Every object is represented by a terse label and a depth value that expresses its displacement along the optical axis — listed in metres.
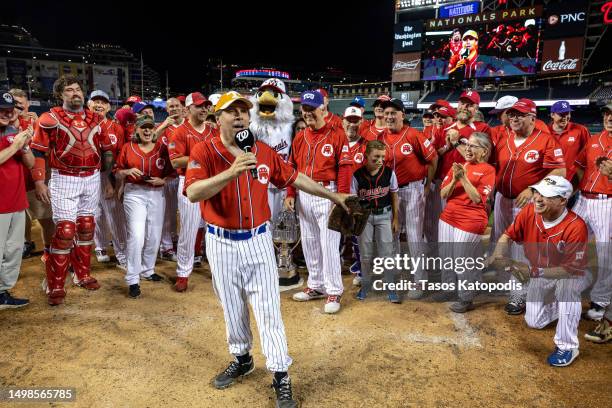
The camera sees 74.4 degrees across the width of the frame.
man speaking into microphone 2.43
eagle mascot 4.25
